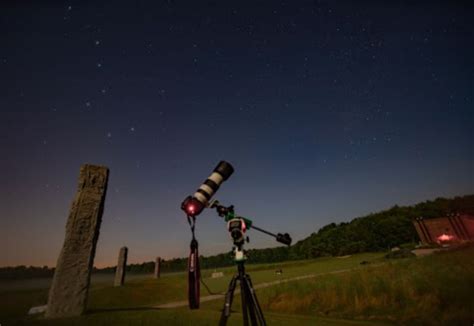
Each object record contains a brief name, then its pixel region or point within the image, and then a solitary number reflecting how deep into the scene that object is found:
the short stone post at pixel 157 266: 20.68
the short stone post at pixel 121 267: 15.17
